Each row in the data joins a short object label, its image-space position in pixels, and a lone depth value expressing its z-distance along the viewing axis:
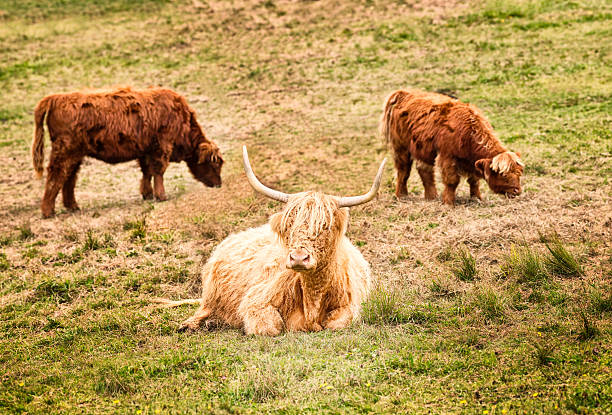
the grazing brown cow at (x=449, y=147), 17.64
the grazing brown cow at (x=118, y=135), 21.45
